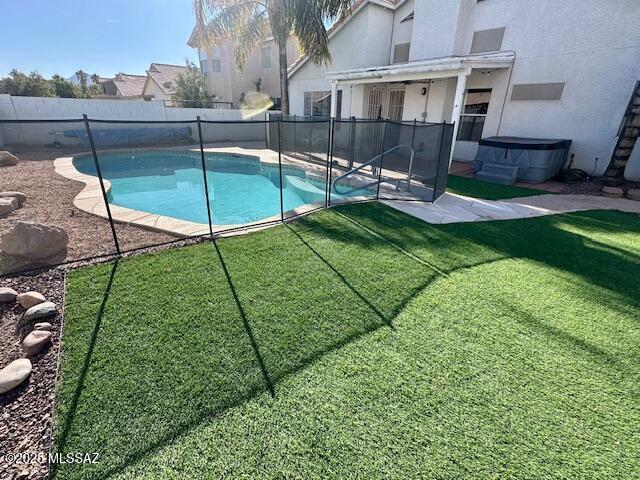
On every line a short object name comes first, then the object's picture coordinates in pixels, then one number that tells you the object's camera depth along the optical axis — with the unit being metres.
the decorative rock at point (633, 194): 7.58
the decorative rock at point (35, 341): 2.42
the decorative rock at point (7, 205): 5.21
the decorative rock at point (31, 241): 3.60
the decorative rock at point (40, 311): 2.75
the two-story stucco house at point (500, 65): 8.08
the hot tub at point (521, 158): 8.50
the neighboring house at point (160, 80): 29.75
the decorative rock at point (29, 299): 2.92
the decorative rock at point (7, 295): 2.99
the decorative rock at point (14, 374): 2.13
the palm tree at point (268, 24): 10.45
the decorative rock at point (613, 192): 7.76
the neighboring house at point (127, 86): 34.33
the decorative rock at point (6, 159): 9.56
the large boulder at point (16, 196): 5.65
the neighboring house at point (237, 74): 22.25
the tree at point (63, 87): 29.23
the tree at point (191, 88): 23.27
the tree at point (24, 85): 23.36
